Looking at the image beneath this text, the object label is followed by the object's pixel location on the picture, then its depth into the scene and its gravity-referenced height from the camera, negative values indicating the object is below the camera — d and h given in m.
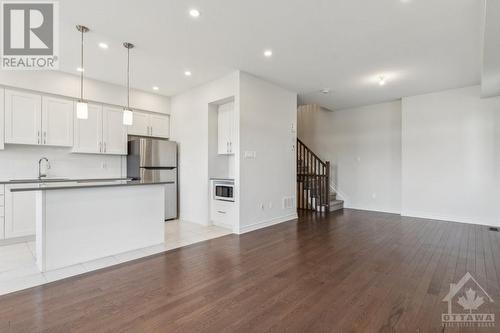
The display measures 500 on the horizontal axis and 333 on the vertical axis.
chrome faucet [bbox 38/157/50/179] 4.27 -0.02
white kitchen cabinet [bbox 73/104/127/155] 4.60 +0.73
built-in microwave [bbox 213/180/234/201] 4.59 -0.45
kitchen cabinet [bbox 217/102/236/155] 4.90 +0.83
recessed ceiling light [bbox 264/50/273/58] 3.64 +1.81
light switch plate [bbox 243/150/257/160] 4.50 +0.25
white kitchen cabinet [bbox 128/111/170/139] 5.36 +1.01
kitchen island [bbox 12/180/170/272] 2.74 -0.69
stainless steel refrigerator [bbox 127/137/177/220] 4.98 +0.10
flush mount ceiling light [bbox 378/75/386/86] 4.62 +1.77
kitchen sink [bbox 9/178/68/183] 3.89 -0.22
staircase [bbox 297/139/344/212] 6.52 -0.49
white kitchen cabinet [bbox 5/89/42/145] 3.85 +0.86
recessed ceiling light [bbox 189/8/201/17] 2.65 +1.78
